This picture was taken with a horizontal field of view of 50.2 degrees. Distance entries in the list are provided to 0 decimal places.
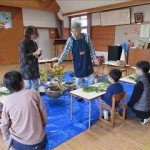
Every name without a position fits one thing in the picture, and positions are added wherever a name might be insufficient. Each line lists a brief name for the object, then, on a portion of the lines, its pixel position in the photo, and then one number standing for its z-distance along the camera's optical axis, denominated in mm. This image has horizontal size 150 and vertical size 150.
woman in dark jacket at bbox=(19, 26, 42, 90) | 2531
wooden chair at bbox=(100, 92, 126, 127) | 2075
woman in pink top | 1151
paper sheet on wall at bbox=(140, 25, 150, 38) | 5805
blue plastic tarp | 2012
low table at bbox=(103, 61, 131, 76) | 4225
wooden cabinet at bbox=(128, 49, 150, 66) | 5590
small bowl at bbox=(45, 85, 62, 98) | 2932
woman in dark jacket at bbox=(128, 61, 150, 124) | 2137
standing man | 2703
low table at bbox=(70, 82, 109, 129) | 2073
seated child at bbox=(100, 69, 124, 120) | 2129
